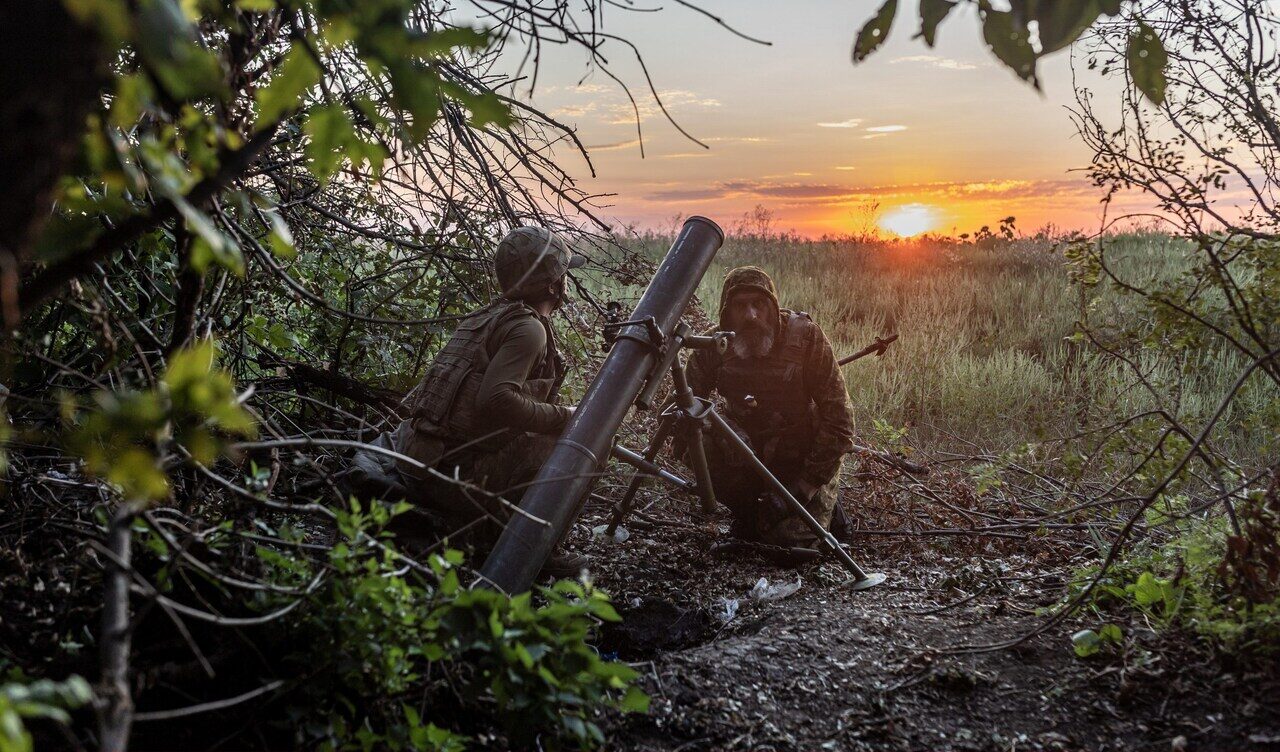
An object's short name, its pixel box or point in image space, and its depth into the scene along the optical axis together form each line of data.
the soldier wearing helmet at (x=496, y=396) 3.78
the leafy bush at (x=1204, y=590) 2.51
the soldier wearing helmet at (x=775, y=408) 4.75
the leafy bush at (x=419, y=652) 1.85
